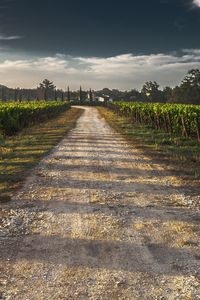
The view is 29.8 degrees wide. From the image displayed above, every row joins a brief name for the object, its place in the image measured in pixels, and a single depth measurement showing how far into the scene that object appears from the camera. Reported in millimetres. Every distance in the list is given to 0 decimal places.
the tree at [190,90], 94000
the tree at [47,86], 174075
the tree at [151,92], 136038
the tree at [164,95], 105325
